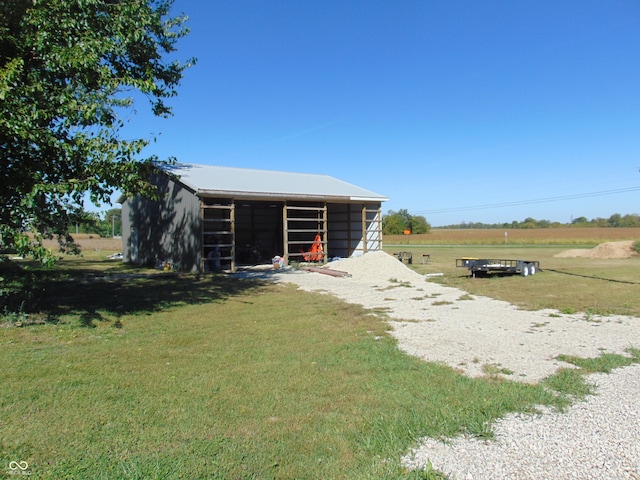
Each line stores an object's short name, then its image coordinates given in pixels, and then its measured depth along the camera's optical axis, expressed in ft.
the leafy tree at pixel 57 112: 22.80
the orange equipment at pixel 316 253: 73.31
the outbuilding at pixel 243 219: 62.23
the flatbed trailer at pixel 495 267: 54.08
